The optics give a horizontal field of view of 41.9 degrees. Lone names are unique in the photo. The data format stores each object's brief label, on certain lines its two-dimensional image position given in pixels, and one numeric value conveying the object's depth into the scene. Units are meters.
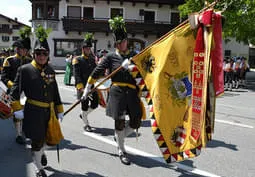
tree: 17.55
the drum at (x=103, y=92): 7.10
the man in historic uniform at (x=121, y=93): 5.22
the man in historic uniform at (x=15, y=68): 6.30
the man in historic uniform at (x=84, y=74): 7.31
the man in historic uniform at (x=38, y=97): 4.39
